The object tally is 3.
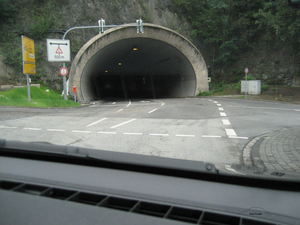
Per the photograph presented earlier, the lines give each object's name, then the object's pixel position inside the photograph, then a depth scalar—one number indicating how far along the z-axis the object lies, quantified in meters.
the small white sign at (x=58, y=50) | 21.28
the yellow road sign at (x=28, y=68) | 17.69
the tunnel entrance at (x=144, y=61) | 25.42
